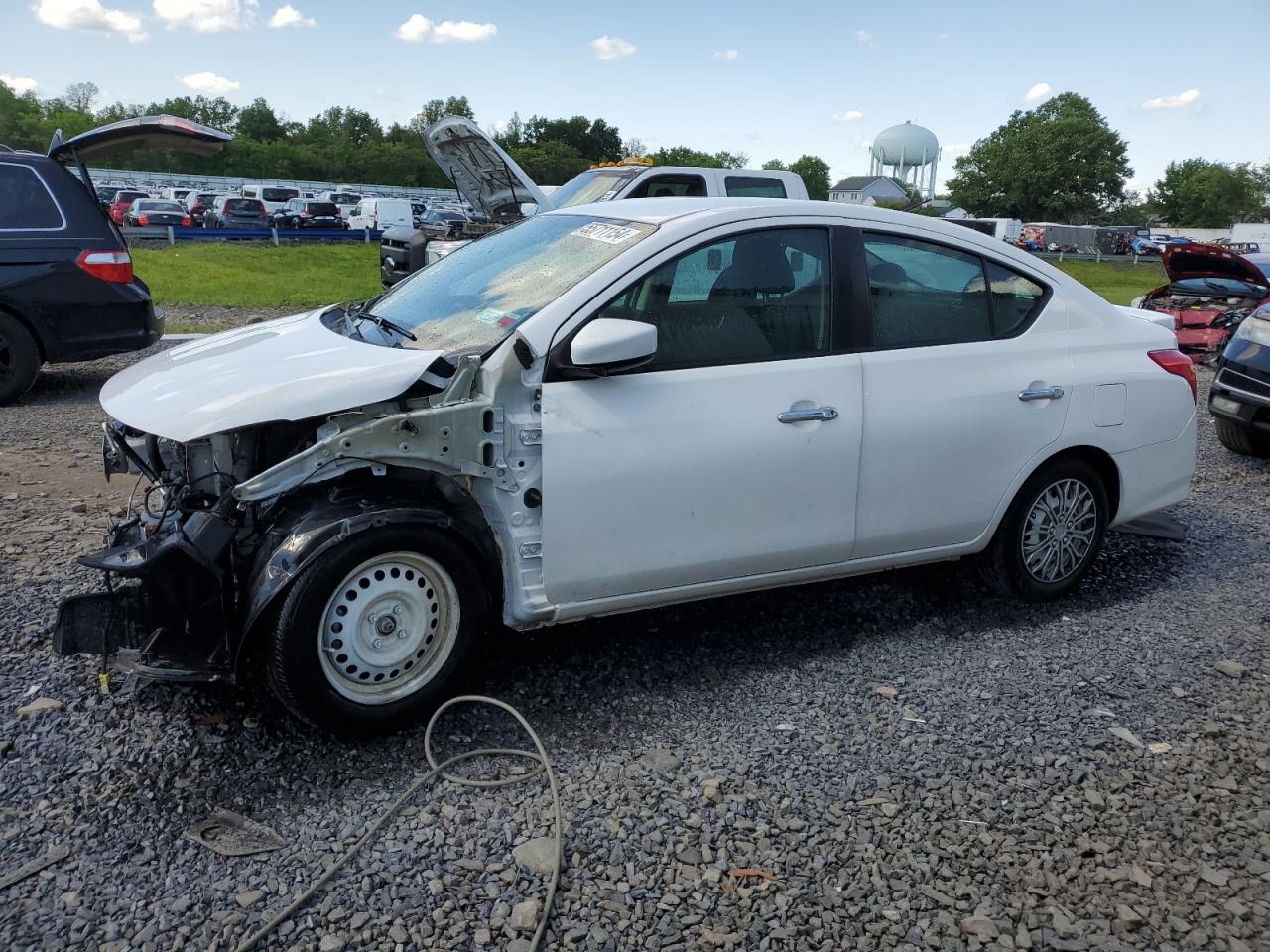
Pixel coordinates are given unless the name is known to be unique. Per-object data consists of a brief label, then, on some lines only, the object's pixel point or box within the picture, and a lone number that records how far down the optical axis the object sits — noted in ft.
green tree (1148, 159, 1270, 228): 290.35
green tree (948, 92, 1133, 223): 280.31
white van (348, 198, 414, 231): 116.98
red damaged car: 38.83
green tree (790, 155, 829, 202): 353.80
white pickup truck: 37.70
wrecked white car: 10.75
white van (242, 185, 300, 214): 138.09
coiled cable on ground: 8.55
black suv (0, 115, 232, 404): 26.12
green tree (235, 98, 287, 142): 330.34
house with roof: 333.23
